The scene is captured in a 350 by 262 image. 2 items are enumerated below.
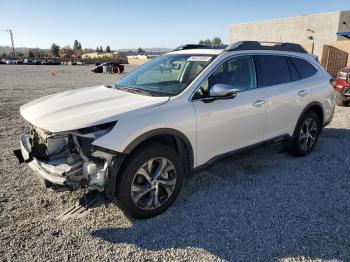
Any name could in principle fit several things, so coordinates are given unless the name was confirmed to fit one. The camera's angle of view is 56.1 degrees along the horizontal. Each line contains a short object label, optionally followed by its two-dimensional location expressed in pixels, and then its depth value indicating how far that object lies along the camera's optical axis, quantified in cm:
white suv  317
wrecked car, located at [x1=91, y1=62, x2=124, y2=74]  3650
